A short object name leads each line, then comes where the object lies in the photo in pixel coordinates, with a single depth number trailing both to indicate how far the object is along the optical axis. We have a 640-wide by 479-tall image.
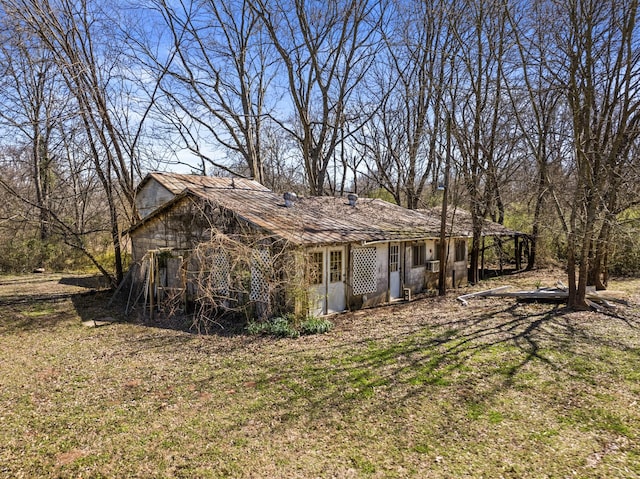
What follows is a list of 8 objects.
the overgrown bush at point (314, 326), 9.13
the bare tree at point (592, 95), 9.16
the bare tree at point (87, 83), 12.11
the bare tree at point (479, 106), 12.45
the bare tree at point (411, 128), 17.28
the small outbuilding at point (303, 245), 9.42
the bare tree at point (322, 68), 17.66
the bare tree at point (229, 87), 18.03
